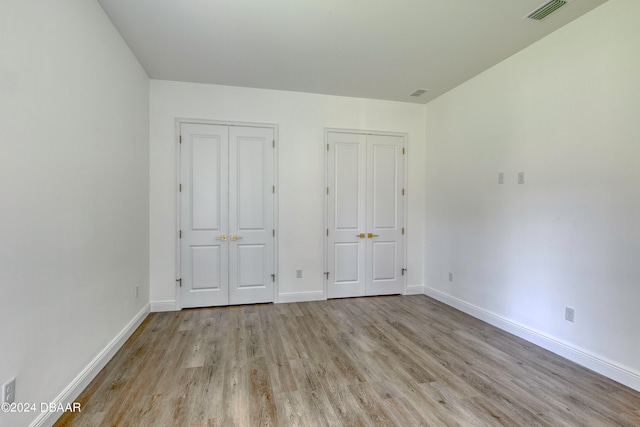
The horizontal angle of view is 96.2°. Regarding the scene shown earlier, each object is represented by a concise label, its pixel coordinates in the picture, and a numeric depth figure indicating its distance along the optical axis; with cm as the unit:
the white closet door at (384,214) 418
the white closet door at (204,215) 359
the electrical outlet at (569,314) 243
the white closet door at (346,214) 404
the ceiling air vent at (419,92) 382
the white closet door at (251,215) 372
